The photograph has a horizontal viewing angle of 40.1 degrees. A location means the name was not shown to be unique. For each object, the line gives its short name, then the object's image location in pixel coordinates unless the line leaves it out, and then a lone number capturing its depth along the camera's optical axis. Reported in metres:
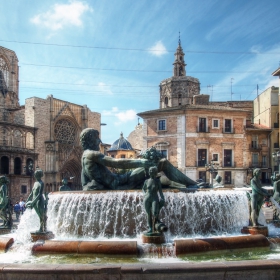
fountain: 5.86
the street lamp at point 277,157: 26.47
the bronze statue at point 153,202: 8.17
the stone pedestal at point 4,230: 10.61
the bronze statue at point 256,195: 9.83
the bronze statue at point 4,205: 10.52
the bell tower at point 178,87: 73.62
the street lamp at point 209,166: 38.25
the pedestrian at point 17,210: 23.53
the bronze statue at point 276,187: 11.79
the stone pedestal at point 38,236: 8.70
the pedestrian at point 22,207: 24.95
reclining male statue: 9.83
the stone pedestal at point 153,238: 7.94
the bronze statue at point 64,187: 12.41
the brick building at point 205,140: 41.47
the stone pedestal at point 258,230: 9.44
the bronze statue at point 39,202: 8.91
